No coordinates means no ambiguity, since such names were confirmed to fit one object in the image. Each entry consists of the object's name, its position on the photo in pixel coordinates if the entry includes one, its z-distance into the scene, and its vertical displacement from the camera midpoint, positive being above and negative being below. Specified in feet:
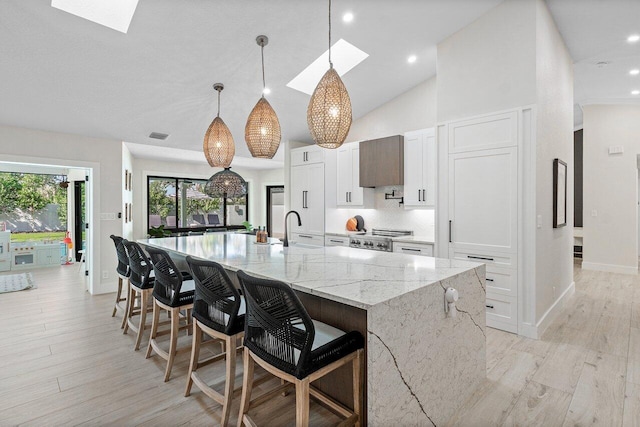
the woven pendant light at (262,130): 9.43 +2.38
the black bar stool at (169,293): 7.92 -2.09
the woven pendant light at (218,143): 11.22 +2.36
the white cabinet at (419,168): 14.28 +1.92
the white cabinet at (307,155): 18.42 +3.28
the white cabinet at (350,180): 16.99 +1.64
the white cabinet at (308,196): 18.29 +0.85
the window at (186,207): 26.37 +0.40
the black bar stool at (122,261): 11.04 -1.74
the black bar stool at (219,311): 6.00 -2.00
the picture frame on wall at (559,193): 11.91 +0.65
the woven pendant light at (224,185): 11.91 +0.98
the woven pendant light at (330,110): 7.84 +2.47
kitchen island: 4.87 -1.89
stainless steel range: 14.70 -1.34
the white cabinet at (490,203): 10.67 +0.25
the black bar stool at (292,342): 4.58 -2.04
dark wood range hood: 15.24 +2.39
